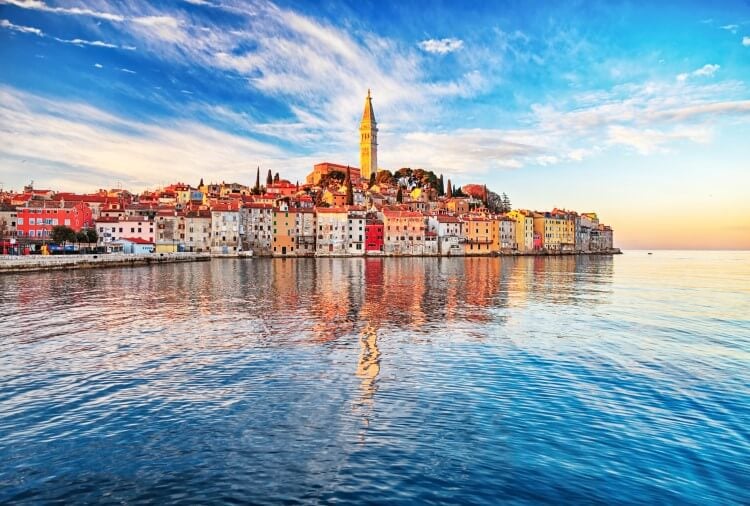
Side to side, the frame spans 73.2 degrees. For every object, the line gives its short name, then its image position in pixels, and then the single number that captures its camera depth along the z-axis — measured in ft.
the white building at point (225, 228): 290.15
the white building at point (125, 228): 254.06
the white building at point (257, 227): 302.86
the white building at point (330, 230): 325.01
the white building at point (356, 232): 329.44
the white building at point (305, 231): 321.52
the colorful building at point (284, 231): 314.76
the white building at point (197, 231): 282.97
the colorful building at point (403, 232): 333.83
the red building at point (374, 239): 332.80
